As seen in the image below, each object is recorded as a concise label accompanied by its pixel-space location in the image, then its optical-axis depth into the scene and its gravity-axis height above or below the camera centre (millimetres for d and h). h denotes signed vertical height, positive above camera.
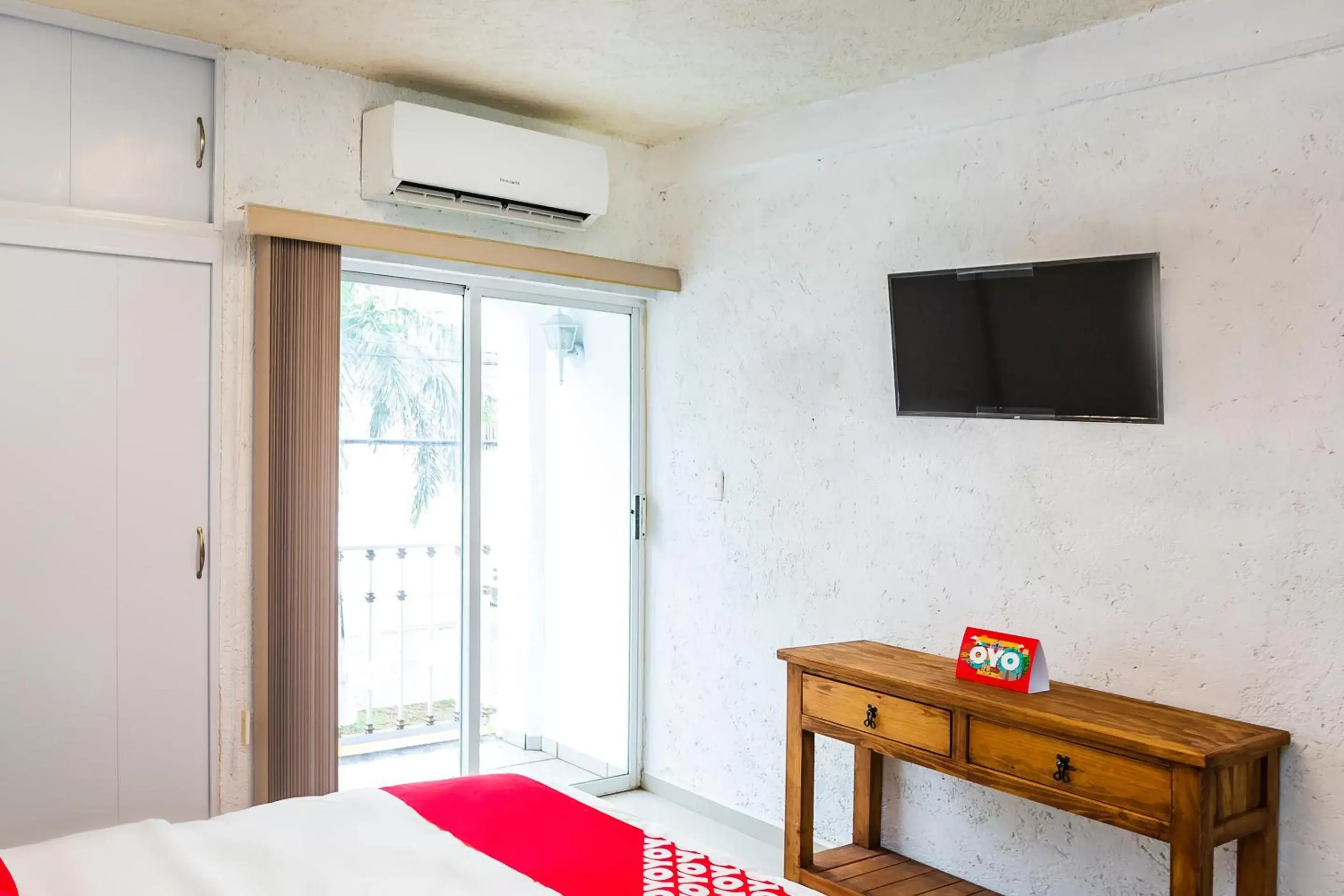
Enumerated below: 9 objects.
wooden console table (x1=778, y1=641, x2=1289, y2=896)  2312 -740
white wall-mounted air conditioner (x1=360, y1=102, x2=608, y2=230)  3422 +981
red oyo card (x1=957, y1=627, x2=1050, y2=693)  2762 -547
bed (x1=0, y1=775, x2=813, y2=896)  1857 -749
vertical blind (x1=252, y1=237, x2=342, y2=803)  3297 -185
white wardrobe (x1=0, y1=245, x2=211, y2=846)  2949 -240
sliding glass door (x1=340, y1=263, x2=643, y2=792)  3695 -290
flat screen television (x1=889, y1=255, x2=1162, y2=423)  2746 +322
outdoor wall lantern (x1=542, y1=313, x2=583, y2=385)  4234 +492
